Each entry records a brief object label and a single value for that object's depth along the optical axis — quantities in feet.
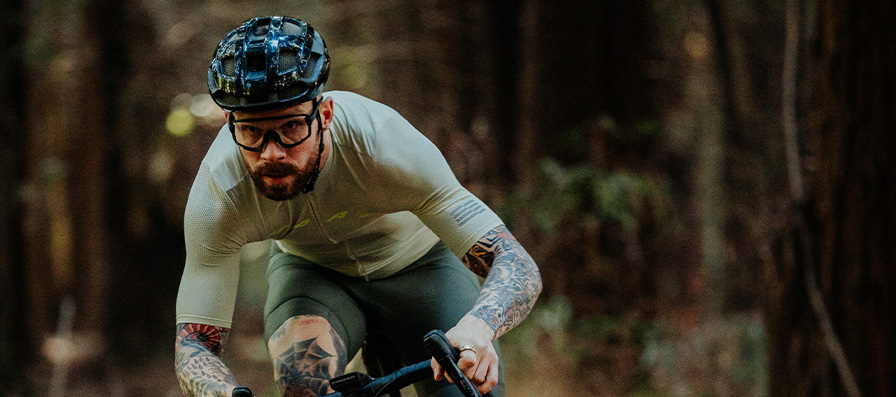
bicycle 15.16
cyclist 17.02
